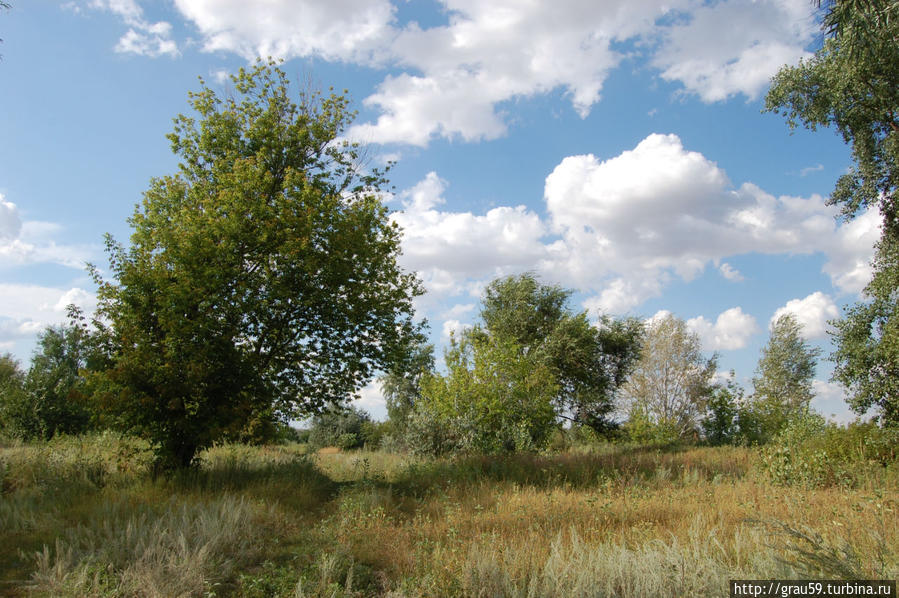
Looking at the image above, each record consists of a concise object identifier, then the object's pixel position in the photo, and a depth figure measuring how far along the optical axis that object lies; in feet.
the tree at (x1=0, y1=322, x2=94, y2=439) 60.54
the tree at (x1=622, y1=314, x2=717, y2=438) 111.75
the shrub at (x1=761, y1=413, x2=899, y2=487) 33.71
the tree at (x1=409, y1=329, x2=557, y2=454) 57.06
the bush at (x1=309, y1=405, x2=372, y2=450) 109.70
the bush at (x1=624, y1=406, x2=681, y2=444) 82.49
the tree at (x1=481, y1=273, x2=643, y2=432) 101.35
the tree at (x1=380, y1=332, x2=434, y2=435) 134.21
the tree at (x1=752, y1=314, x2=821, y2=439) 130.21
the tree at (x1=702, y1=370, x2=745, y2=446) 70.49
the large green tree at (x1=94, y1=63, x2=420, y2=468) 36.29
